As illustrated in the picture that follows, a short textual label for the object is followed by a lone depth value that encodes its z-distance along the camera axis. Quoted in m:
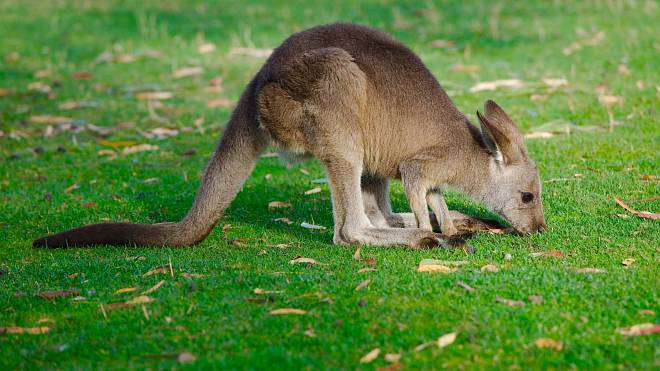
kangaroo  11.99
